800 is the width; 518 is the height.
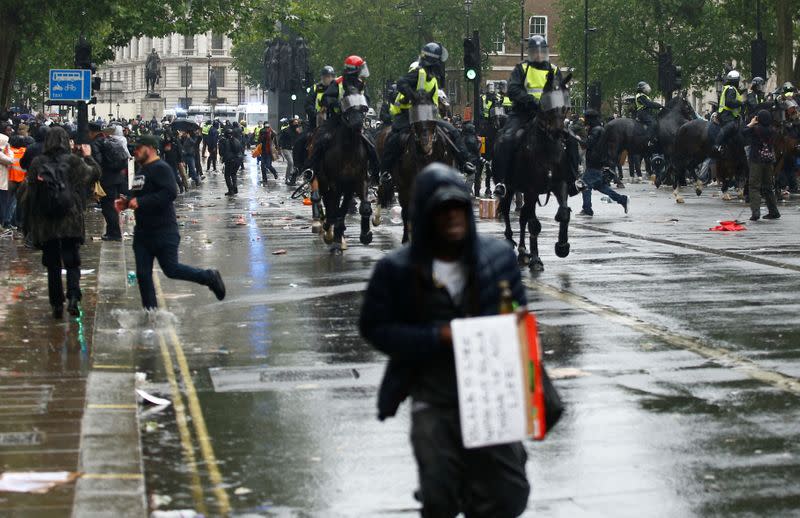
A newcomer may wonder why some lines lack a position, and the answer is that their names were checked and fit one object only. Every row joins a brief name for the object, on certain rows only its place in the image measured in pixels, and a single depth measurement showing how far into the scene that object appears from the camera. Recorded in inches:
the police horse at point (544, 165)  751.7
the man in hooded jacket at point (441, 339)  232.5
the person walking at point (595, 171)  1173.5
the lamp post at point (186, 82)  6294.3
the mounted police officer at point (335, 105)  868.6
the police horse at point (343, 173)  876.8
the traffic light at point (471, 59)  1547.7
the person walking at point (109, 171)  995.9
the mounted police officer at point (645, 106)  1592.0
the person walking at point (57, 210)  593.6
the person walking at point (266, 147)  2142.0
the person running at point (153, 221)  585.9
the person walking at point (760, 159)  1080.2
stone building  7086.6
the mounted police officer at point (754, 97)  1322.6
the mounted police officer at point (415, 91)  816.3
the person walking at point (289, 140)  1902.1
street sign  1178.6
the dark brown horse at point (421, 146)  796.6
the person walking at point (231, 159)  1716.3
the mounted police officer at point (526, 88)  768.9
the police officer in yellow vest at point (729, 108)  1274.6
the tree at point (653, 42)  3051.2
